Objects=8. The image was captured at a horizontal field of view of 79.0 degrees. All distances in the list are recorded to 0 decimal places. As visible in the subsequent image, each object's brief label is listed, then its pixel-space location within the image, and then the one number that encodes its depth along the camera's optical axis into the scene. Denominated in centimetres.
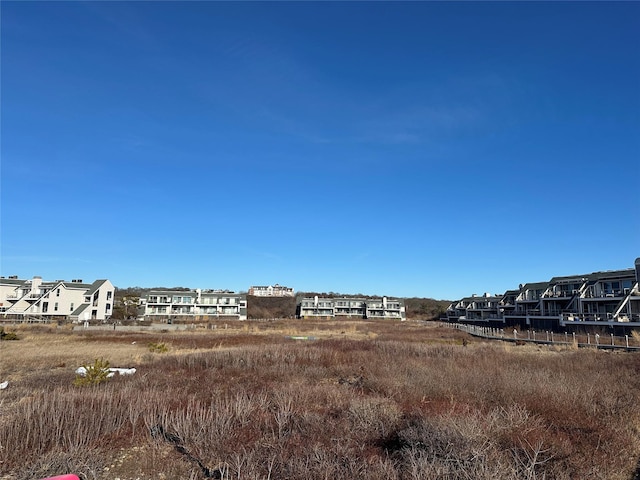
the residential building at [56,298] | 7150
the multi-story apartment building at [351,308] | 10912
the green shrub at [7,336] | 3728
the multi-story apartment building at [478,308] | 8350
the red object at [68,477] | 545
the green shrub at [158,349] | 2795
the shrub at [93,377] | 1351
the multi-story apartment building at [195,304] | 9156
